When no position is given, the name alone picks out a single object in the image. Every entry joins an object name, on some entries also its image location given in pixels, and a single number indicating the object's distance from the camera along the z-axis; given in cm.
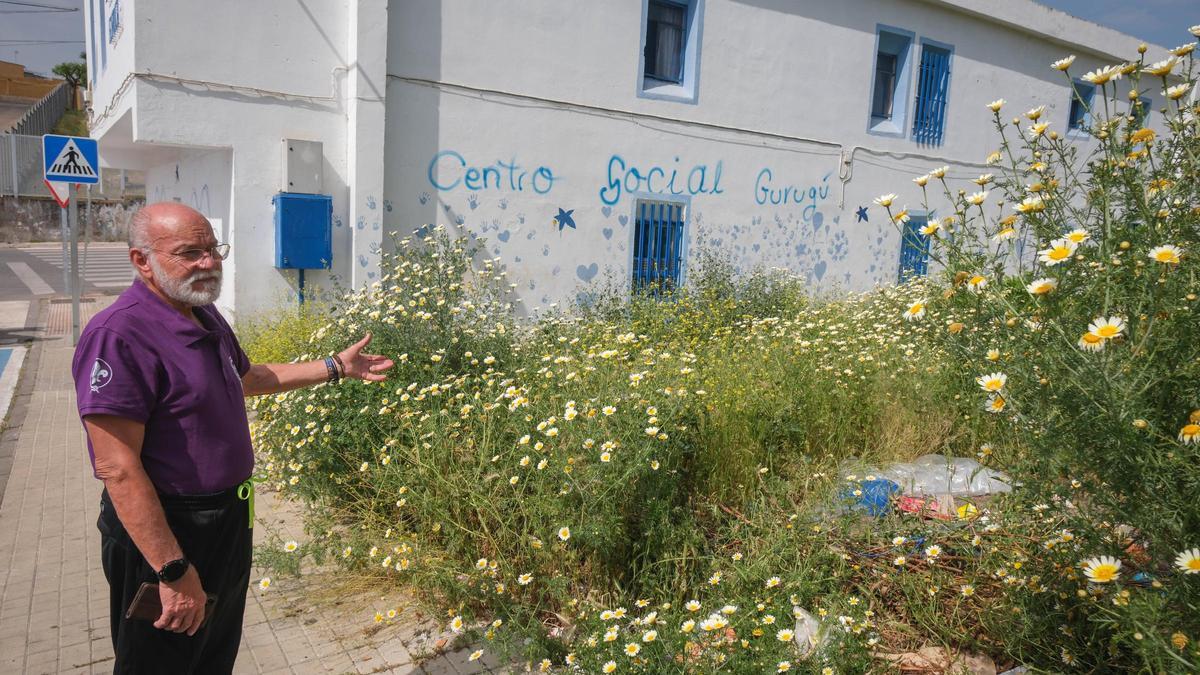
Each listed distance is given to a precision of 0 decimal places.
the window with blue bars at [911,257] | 1261
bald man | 224
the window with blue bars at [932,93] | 1218
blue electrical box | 769
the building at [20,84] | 4453
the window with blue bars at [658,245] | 998
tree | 4341
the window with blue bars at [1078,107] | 1463
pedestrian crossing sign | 937
